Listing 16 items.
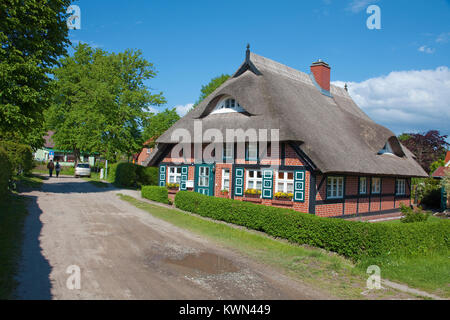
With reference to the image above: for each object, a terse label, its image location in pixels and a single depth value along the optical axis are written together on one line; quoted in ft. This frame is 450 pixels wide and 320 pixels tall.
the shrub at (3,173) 46.21
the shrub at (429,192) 96.27
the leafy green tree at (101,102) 103.04
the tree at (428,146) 148.36
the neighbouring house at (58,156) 200.71
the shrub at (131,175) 100.01
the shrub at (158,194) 66.49
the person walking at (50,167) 113.19
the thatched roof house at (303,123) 52.34
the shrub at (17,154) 72.59
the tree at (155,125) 116.34
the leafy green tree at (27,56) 50.90
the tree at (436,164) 126.53
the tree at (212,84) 155.53
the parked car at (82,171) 117.70
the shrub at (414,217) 46.73
